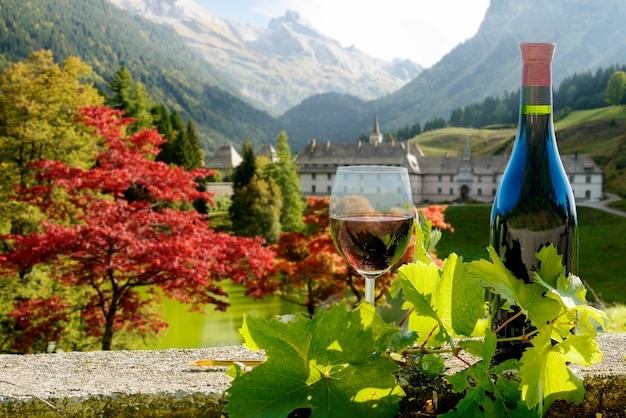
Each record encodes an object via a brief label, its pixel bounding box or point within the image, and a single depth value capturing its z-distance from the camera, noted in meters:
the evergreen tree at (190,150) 37.91
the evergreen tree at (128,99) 33.47
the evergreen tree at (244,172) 36.53
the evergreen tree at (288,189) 33.38
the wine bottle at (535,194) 1.26
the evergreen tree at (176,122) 41.63
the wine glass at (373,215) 1.22
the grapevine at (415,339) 0.67
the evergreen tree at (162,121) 38.66
